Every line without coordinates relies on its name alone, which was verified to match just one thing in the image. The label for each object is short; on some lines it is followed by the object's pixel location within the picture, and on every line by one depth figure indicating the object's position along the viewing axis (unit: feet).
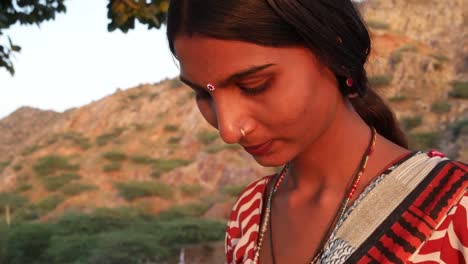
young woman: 3.51
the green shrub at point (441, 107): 58.59
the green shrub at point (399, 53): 72.33
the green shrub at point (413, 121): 57.36
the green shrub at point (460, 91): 60.49
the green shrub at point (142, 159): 75.05
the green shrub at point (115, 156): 76.40
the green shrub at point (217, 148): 65.61
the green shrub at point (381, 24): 83.20
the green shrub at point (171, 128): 84.49
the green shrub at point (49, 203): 60.23
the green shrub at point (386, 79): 65.34
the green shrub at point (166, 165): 68.59
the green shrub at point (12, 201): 61.14
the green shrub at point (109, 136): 85.65
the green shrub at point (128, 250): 33.14
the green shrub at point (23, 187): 70.94
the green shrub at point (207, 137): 74.49
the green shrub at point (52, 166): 75.15
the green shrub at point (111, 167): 73.31
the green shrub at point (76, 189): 64.93
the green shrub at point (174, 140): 80.73
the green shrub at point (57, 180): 68.44
